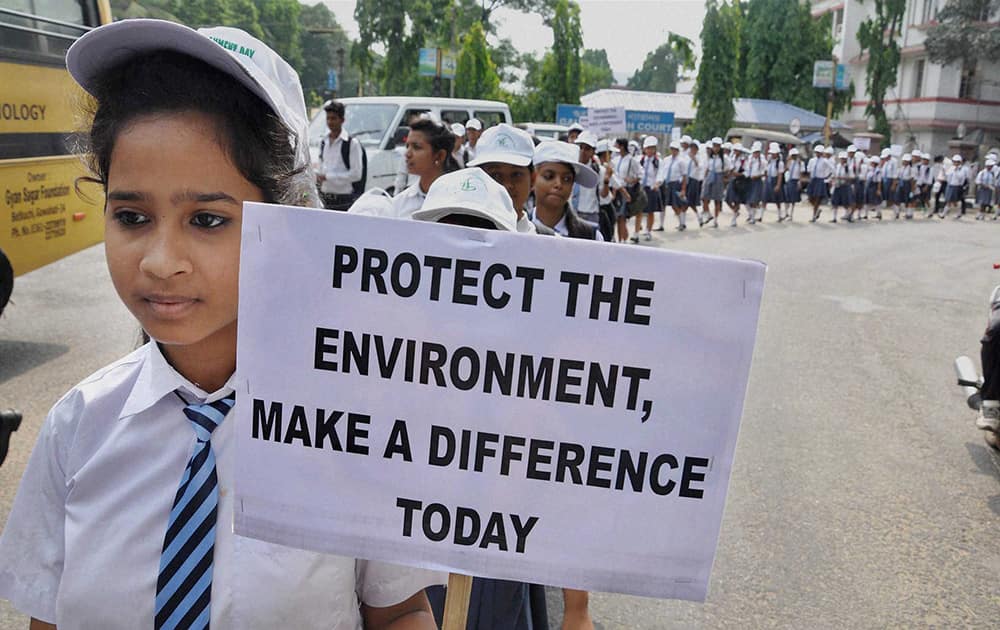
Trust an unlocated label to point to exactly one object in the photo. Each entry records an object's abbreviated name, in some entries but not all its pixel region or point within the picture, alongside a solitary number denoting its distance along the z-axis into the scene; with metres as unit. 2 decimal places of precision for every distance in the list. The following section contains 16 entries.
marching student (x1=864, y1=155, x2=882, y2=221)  24.12
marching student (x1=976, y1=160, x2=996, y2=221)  26.36
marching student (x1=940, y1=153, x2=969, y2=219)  26.17
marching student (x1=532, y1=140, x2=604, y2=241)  4.83
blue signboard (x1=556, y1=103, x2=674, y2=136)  26.41
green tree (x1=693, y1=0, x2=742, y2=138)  36.72
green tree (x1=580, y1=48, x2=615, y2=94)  76.03
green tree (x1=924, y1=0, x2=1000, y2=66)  39.84
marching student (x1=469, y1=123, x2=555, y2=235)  4.29
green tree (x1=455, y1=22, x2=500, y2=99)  33.59
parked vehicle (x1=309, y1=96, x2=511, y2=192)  13.34
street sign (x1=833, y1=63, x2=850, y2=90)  38.16
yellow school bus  6.17
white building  42.91
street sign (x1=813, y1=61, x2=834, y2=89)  37.19
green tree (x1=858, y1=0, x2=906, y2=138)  42.22
